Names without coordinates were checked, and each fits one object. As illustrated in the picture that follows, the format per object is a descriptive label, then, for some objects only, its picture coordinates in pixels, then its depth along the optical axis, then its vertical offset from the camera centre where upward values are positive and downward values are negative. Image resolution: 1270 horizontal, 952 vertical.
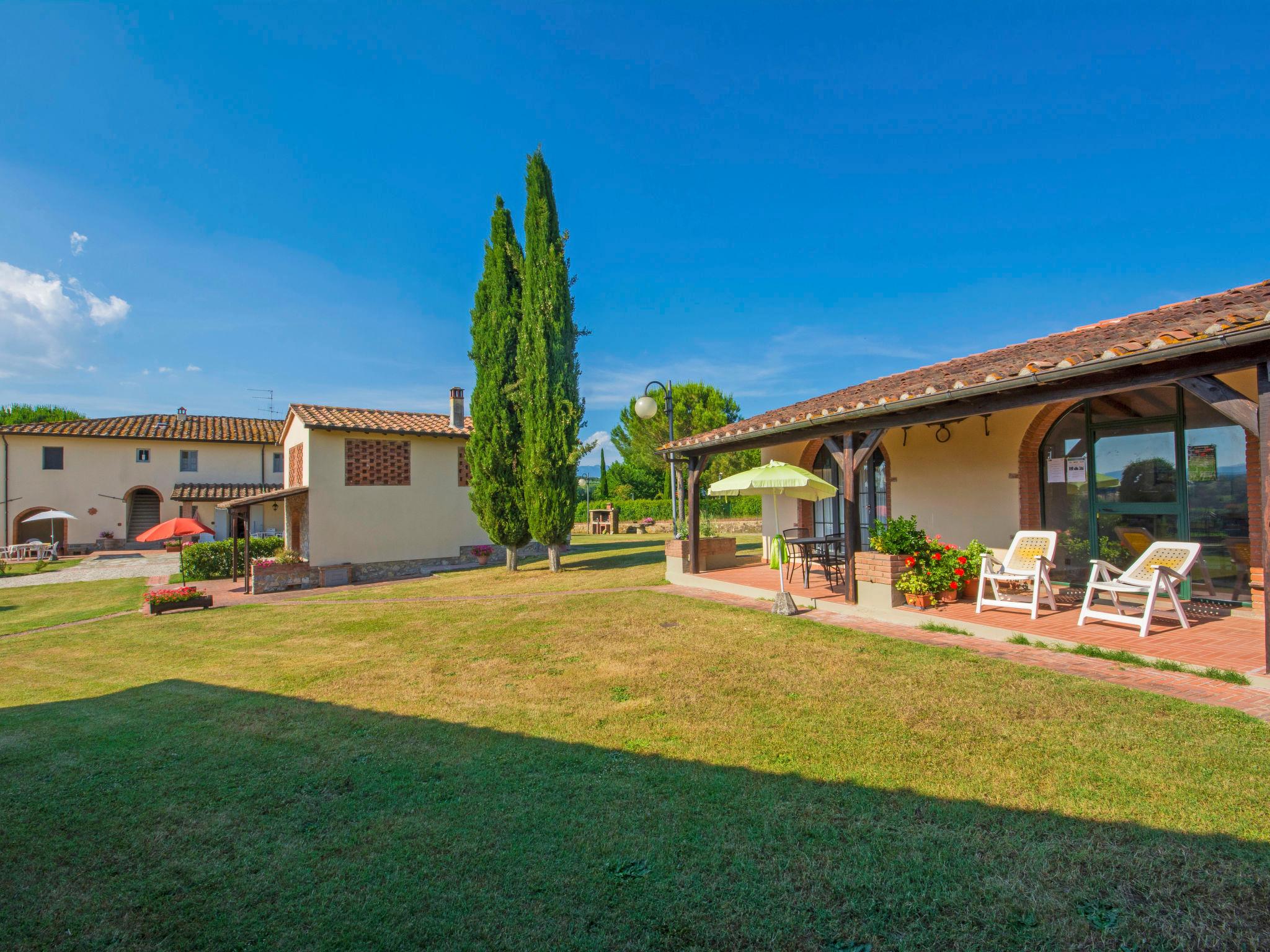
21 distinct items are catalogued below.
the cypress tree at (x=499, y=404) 16.27 +2.61
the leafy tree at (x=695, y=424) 35.12 +4.39
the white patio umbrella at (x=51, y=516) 23.22 -0.48
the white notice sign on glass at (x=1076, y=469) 8.55 +0.28
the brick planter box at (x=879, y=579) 8.03 -1.24
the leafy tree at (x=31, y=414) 37.44 +5.95
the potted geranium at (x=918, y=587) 8.09 -1.35
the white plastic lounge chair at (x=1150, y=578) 6.04 -1.00
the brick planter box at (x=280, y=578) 14.89 -2.06
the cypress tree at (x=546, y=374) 15.65 +3.33
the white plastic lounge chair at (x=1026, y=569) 7.12 -1.04
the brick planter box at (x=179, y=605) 11.69 -2.14
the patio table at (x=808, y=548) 10.25 -1.08
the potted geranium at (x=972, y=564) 8.48 -1.09
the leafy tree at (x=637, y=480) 40.91 +1.07
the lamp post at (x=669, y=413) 12.31 +1.77
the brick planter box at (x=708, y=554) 12.59 -1.39
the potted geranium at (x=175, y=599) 11.70 -2.02
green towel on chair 8.54 -0.90
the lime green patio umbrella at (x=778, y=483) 8.59 +0.14
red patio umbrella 15.94 -0.82
